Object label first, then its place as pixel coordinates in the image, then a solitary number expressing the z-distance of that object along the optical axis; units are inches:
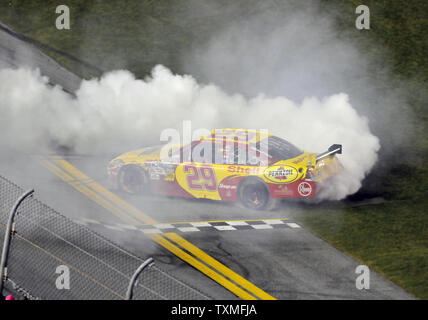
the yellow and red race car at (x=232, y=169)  1044.5
